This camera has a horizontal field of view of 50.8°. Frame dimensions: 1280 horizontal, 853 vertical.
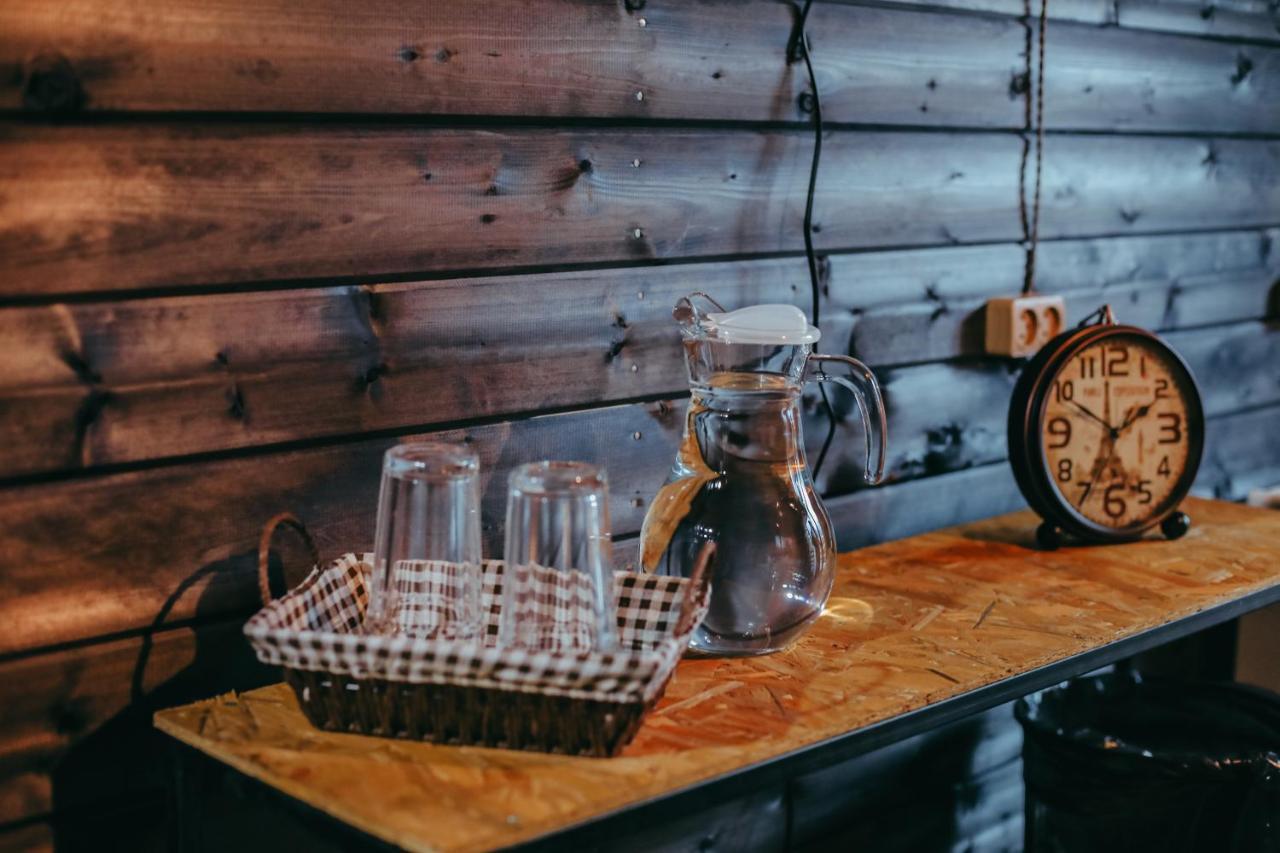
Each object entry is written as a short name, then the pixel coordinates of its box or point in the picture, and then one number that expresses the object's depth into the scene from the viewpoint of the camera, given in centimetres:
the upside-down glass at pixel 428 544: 110
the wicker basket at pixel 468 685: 99
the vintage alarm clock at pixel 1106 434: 166
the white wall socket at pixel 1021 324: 183
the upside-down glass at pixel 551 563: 106
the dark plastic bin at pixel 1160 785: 156
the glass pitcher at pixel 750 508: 126
